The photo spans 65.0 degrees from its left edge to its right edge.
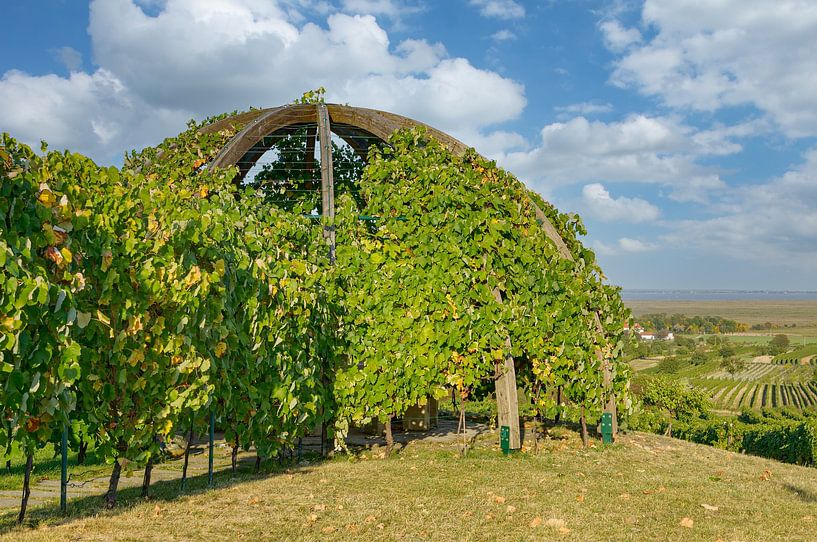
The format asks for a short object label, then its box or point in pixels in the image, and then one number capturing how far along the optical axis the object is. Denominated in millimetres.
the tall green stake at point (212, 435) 8147
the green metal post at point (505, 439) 11000
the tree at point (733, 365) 130000
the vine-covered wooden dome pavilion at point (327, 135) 11133
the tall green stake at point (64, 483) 6382
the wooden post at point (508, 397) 11047
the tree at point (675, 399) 48750
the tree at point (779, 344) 167750
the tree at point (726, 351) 148625
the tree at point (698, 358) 142375
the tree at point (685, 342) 181038
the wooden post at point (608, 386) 11852
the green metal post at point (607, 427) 11922
